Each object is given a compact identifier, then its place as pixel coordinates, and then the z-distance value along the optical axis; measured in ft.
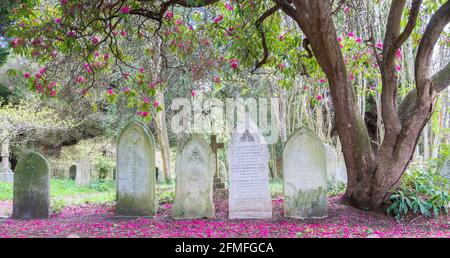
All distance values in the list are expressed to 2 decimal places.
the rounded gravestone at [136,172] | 22.29
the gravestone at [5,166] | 61.00
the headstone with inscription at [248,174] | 22.45
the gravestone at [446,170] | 29.27
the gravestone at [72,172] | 75.82
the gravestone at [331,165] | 36.09
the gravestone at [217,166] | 30.01
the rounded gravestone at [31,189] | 22.63
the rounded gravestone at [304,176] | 21.75
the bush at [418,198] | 20.92
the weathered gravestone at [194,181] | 22.26
